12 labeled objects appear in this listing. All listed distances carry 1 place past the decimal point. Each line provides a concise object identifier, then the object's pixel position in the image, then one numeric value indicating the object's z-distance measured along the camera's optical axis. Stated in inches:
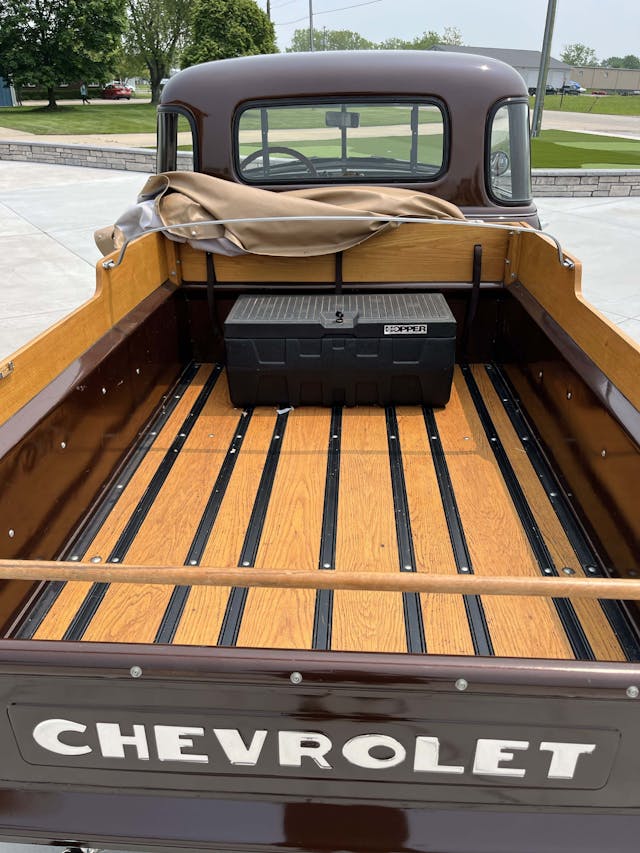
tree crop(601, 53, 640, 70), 4596.5
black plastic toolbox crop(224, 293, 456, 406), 119.3
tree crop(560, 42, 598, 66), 3663.9
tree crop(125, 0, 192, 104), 1622.8
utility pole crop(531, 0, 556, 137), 509.9
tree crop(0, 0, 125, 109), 1192.8
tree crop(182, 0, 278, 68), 1216.2
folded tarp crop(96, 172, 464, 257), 129.3
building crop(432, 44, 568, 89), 2145.7
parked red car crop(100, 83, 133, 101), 1870.1
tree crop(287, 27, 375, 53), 3452.3
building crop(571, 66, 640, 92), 2874.0
